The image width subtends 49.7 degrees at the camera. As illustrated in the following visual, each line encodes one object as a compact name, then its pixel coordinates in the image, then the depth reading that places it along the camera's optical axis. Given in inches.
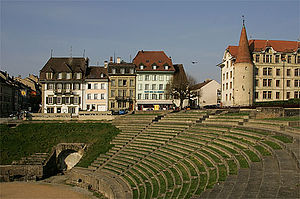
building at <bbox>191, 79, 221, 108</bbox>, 2861.7
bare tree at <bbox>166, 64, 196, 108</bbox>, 2336.4
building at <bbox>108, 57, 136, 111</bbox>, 2437.3
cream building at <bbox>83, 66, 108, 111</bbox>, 2402.8
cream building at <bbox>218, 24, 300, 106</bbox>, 2017.7
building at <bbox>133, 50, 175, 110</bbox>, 2490.2
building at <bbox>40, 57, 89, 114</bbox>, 2385.6
